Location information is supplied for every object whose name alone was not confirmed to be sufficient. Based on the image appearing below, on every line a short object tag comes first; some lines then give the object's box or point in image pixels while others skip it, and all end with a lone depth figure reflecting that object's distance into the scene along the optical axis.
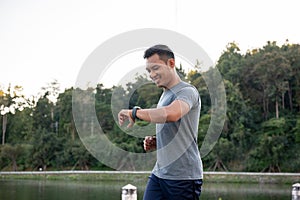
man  2.18
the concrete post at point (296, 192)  6.49
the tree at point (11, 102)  35.25
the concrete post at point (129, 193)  5.26
